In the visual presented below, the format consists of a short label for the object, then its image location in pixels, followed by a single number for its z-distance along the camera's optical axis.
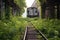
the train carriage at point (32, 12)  52.16
